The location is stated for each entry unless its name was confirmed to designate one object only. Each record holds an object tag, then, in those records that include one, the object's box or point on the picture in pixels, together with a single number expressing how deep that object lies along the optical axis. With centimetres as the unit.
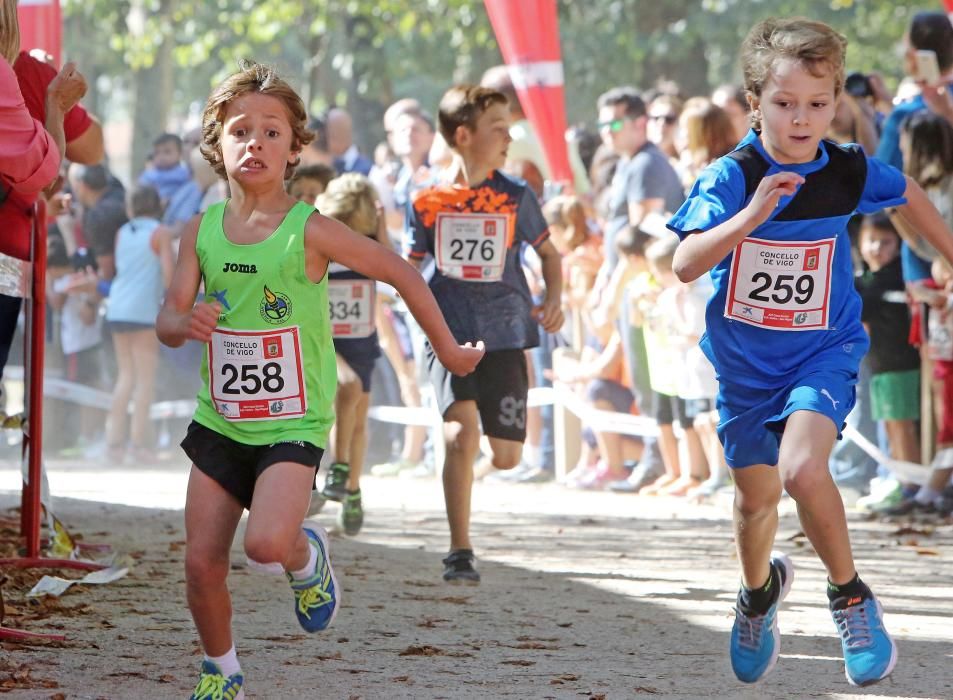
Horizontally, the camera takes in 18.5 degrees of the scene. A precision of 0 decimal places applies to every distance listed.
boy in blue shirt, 827
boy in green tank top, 809
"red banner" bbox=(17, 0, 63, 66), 1673
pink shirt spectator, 886
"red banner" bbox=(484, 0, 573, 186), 2115
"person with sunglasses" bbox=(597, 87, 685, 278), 1896
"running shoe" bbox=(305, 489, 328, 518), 1579
